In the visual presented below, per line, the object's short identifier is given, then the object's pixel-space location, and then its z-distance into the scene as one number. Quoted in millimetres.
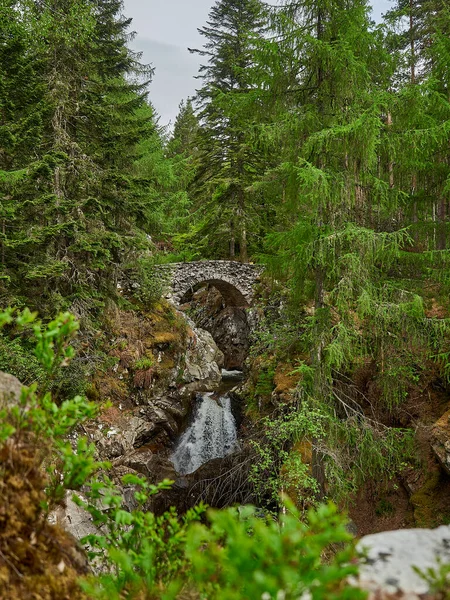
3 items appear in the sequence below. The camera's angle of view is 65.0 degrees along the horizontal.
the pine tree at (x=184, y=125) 30391
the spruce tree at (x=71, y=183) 7148
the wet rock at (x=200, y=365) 12164
